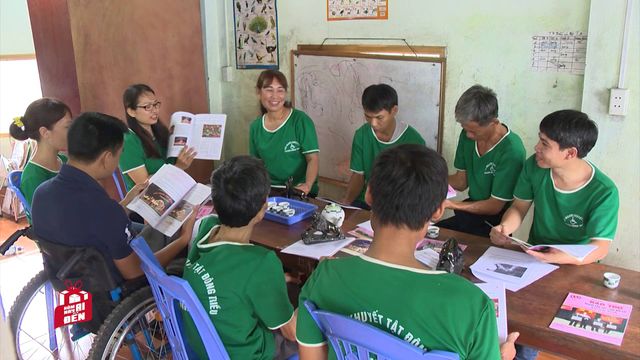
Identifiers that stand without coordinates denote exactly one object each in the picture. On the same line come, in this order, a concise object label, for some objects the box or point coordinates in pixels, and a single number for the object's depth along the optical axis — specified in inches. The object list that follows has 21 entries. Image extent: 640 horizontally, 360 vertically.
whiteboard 123.5
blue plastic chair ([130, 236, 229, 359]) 56.1
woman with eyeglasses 110.6
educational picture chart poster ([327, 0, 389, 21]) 126.7
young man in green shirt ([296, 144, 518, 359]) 42.2
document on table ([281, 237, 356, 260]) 74.2
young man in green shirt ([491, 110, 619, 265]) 72.6
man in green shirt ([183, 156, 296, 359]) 58.2
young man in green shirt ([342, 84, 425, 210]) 103.7
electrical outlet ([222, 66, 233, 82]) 162.1
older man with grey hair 92.1
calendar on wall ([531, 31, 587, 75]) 101.7
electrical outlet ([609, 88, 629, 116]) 95.5
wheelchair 71.1
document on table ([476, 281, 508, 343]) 56.4
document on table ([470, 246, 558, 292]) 65.8
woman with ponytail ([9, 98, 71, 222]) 92.0
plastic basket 88.1
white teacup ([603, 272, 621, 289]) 63.8
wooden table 53.9
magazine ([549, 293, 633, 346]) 54.6
